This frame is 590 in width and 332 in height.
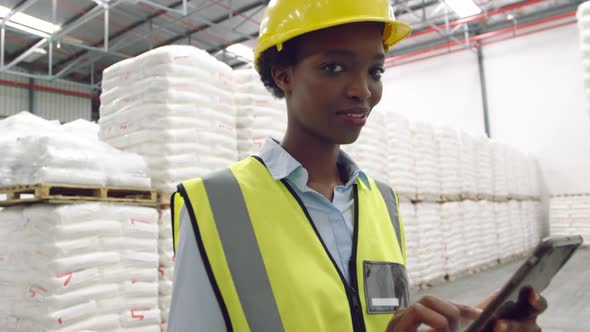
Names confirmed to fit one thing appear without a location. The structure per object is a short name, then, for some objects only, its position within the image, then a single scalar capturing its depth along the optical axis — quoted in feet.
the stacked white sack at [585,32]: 9.29
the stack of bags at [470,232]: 25.13
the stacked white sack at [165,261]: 11.78
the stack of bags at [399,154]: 20.34
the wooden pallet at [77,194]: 9.77
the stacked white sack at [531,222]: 35.53
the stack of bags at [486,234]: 26.78
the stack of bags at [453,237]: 23.12
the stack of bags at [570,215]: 35.73
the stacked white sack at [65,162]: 9.99
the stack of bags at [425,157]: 22.15
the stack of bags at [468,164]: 26.02
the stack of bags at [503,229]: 29.71
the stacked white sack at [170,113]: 11.96
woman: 3.14
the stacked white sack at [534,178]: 37.42
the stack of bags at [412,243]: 20.11
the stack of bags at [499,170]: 30.40
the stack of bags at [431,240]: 21.20
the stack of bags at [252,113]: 13.93
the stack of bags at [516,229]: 32.27
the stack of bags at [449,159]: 23.97
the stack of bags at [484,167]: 27.91
